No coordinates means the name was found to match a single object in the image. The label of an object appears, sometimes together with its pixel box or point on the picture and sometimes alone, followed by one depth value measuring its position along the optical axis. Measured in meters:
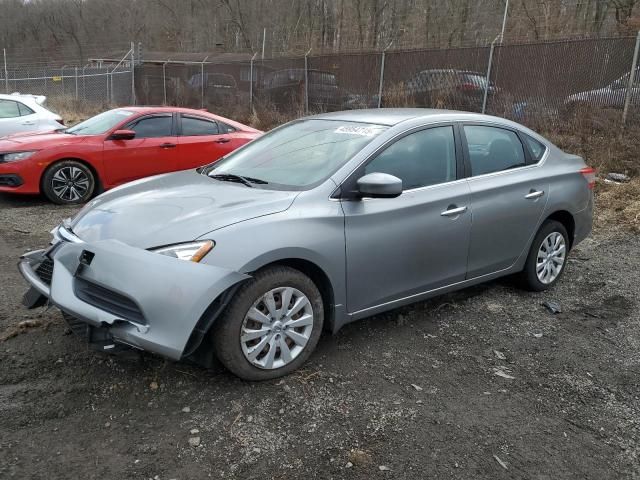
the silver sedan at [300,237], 3.03
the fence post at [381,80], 14.41
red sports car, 7.55
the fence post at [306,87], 16.49
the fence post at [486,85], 12.18
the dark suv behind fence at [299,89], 15.91
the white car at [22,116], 11.29
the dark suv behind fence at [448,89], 12.50
